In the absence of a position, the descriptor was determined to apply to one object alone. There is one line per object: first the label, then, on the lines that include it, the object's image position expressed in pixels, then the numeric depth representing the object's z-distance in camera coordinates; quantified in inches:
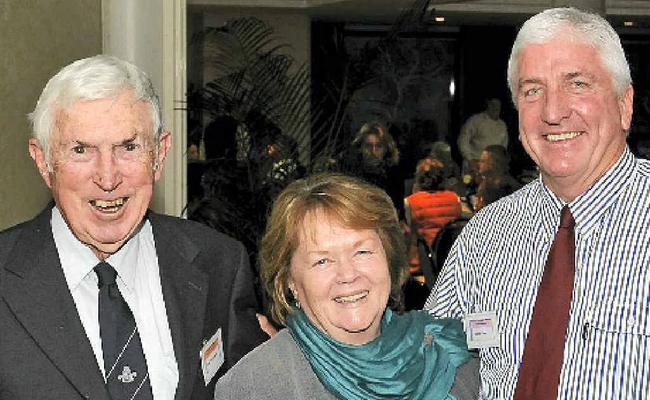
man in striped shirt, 102.7
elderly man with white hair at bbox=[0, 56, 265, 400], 97.1
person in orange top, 321.1
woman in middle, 105.1
